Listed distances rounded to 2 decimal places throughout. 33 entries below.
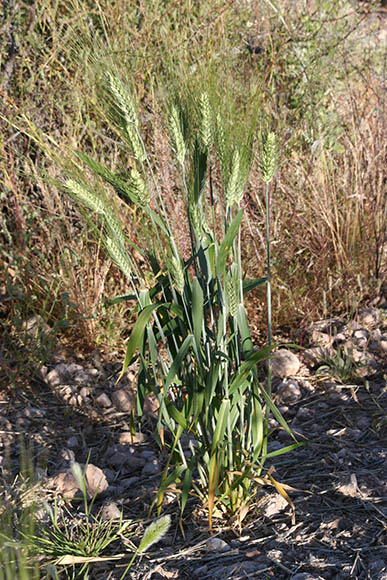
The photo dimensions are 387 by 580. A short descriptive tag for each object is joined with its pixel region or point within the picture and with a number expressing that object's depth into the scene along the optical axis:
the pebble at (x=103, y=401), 2.60
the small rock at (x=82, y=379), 2.71
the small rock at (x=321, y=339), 2.79
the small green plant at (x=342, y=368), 2.53
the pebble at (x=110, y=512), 1.83
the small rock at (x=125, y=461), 2.19
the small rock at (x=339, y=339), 2.82
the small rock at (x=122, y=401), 2.57
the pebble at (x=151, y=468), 2.11
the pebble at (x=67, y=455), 2.19
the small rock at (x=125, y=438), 2.34
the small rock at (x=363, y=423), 2.23
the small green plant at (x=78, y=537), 1.62
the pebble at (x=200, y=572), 1.58
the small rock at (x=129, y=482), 2.06
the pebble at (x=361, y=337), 2.75
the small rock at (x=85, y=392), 2.64
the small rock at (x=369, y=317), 2.93
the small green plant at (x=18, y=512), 1.55
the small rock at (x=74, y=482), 1.98
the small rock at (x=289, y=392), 2.50
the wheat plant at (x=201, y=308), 1.49
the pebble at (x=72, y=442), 2.35
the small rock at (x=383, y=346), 2.69
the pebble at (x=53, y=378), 2.74
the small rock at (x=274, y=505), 1.78
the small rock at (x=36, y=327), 2.84
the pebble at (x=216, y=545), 1.66
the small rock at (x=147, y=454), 2.22
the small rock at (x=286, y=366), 2.61
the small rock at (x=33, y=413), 2.54
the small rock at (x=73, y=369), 2.78
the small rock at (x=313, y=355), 2.69
